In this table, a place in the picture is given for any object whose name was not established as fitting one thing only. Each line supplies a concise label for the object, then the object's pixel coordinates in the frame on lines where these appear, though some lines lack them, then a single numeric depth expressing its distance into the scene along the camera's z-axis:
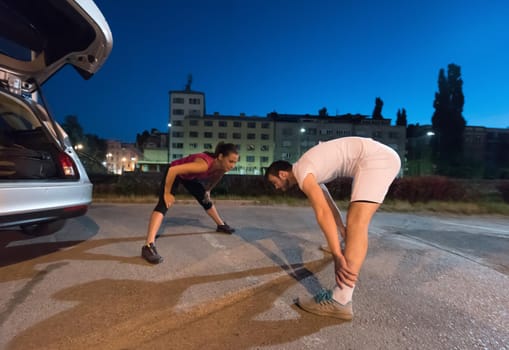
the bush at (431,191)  13.20
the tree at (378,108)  61.90
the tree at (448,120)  43.66
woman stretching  3.25
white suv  2.68
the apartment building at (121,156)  80.88
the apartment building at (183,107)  52.46
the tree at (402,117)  63.55
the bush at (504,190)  13.73
